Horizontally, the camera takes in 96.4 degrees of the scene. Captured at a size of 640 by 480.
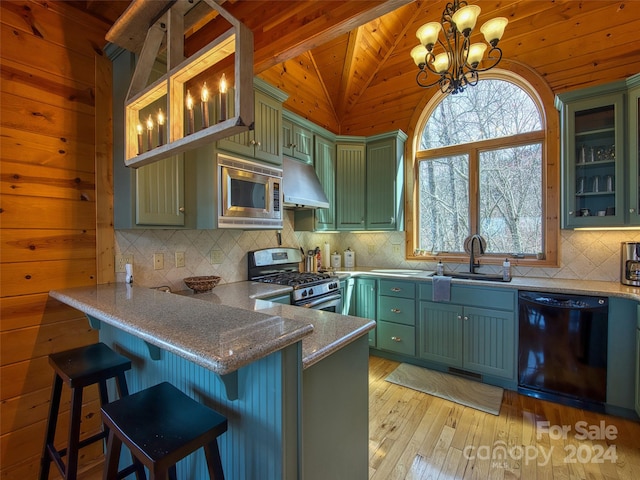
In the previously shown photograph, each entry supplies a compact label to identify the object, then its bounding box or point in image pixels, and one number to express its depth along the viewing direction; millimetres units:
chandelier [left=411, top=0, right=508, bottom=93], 1829
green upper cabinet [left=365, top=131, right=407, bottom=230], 3512
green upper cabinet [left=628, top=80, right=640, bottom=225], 2234
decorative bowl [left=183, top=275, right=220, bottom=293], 2176
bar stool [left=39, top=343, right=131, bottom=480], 1238
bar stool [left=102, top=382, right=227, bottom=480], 843
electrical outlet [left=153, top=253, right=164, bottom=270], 2152
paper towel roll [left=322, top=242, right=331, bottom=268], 3838
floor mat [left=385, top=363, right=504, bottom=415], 2395
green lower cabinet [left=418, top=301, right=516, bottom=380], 2566
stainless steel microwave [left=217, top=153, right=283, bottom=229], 2125
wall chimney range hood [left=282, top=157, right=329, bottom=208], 2793
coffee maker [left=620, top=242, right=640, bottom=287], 2303
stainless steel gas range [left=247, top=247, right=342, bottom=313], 2597
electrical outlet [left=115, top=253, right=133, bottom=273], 1954
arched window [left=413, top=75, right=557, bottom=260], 3027
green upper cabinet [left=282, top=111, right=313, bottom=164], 3033
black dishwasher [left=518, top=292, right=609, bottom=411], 2215
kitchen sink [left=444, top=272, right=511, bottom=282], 2930
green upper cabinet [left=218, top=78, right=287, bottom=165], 2323
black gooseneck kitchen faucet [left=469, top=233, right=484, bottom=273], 3148
